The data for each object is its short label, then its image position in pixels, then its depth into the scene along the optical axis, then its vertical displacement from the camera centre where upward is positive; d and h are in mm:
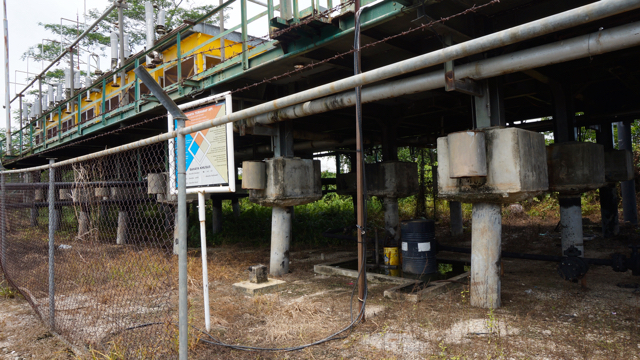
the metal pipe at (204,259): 5176 -742
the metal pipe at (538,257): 6508 -1222
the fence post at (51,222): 4510 -168
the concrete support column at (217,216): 16641 -635
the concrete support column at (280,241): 9125 -946
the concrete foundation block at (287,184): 8703 +266
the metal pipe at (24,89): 18819 +6499
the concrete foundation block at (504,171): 5457 +224
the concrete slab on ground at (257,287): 7584 -1620
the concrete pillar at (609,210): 11969 -735
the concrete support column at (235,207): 19734 -366
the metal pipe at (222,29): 8777 +4115
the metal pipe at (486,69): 2545 +1475
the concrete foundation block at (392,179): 10719 +365
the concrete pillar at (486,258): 5945 -969
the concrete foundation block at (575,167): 7543 +338
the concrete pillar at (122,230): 15039 -932
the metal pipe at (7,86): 21969 +6768
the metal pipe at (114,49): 15422 +5724
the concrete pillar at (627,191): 13695 -254
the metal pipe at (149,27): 11055 +4635
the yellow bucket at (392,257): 9078 -1378
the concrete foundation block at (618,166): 10000 +421
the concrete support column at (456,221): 14219 -1035
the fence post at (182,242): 2762 -269
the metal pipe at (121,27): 14633 +6198
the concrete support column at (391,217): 10961 -628
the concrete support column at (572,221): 8172 -701
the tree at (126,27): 28281 +12669
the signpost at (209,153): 4715 +540
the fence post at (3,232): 6230 -370
